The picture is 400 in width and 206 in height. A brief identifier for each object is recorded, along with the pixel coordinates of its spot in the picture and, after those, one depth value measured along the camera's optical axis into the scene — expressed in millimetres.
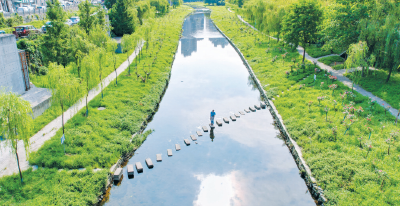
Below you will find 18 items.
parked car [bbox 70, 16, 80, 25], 49759
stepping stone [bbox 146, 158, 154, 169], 16750
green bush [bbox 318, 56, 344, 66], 33025
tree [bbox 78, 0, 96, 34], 34250
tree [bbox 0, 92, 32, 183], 12273
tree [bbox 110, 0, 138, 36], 47375
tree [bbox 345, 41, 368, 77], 22766
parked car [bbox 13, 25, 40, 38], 34562
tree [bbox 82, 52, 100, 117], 20525
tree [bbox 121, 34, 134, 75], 29892
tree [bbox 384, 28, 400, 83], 23203
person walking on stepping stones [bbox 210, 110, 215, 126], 20953
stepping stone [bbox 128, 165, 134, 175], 16016
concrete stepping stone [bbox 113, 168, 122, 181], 15398
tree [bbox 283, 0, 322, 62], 31859
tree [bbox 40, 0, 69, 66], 26672
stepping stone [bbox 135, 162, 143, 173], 16312
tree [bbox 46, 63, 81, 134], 16031
